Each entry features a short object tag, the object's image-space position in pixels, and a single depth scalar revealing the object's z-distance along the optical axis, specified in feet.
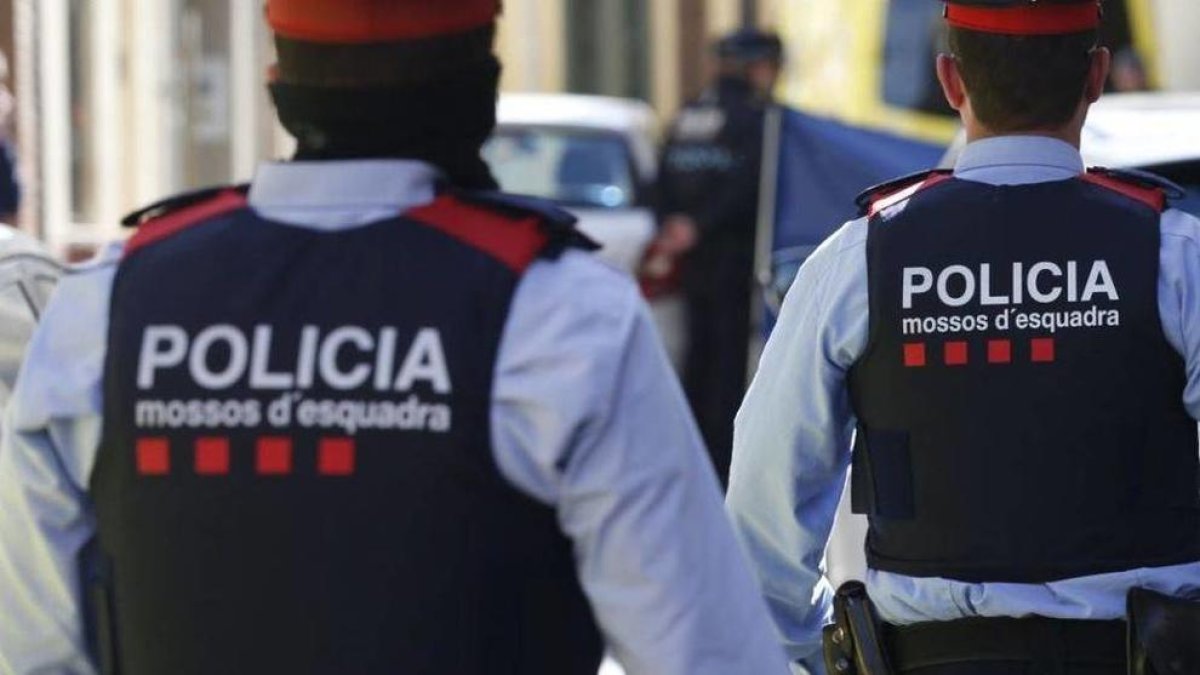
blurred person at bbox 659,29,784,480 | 71.77
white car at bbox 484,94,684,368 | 81.46
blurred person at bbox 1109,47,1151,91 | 93.81
